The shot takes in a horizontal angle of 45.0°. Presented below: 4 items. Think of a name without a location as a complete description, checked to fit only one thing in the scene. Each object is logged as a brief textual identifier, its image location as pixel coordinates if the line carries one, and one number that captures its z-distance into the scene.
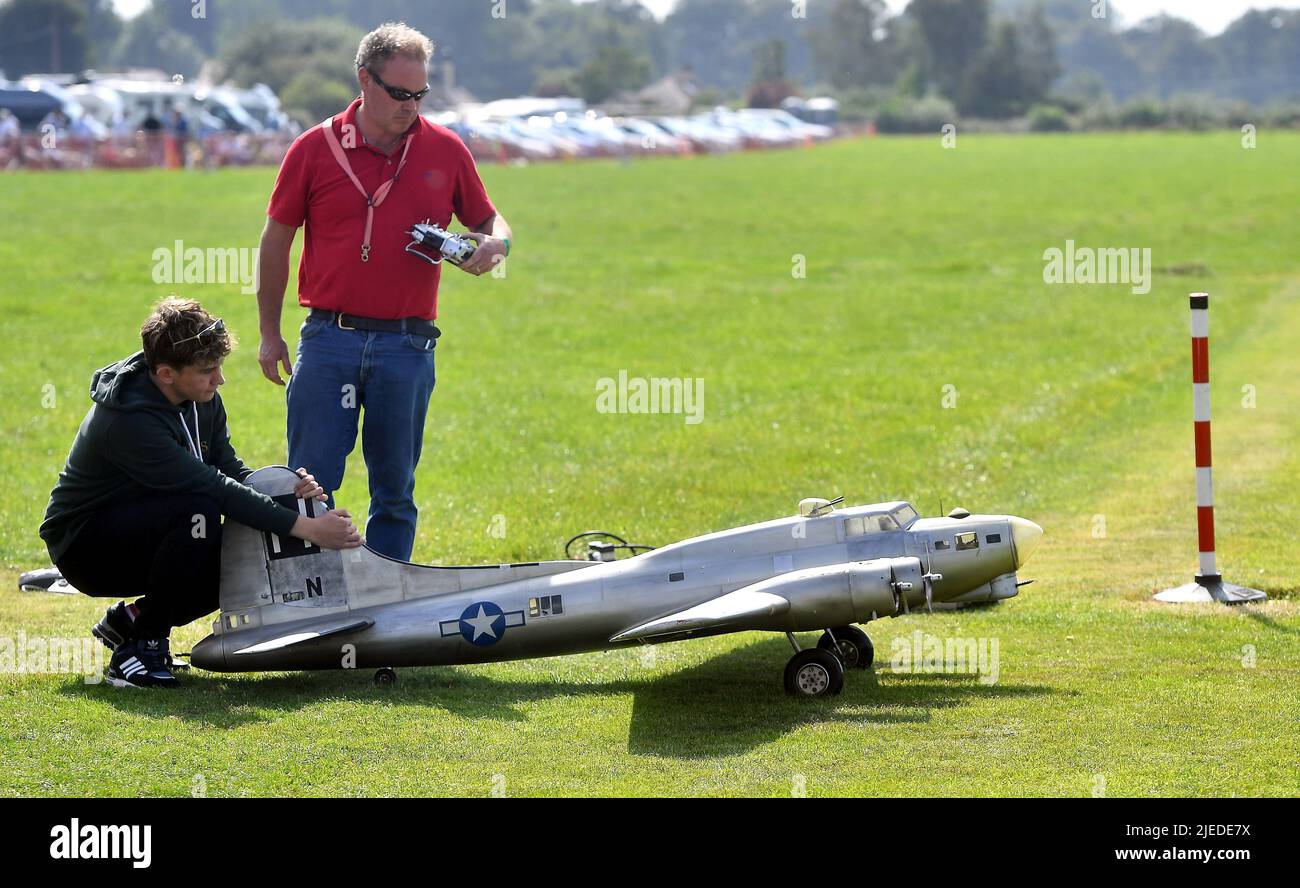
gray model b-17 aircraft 7.93
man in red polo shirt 8.31
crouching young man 7.63
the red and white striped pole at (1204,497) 10.27
